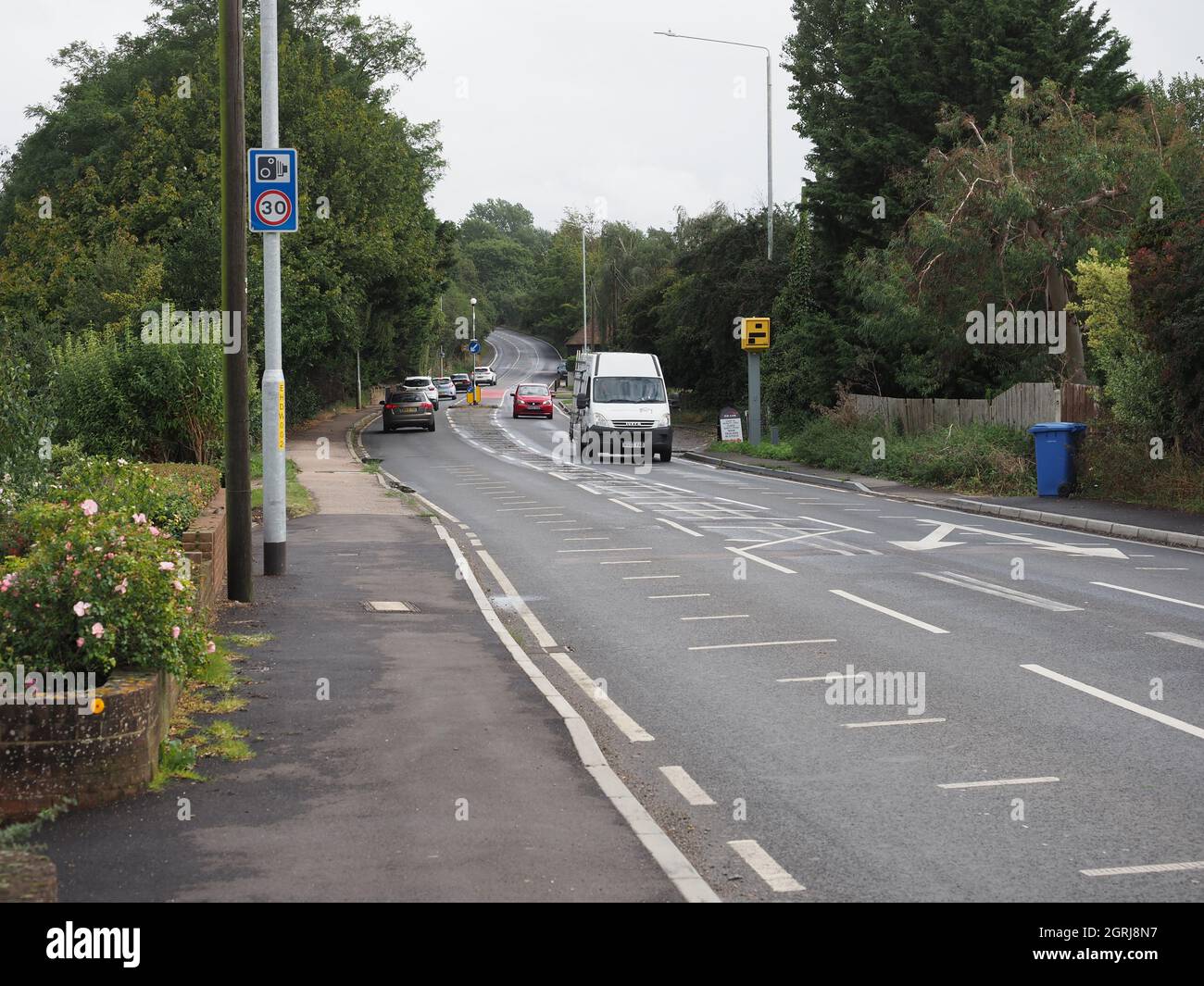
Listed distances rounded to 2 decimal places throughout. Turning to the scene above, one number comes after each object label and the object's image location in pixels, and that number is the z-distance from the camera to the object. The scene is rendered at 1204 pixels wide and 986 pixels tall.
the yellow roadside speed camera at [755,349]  38.22
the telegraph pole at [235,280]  11.76
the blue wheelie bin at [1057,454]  24.02
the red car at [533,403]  60.53
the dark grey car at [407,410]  49.41
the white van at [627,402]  37.00
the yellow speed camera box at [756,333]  38.19
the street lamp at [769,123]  41.00
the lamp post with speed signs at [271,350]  13.45
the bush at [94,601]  6.74
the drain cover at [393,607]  12.39
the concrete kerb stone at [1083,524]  18.56
